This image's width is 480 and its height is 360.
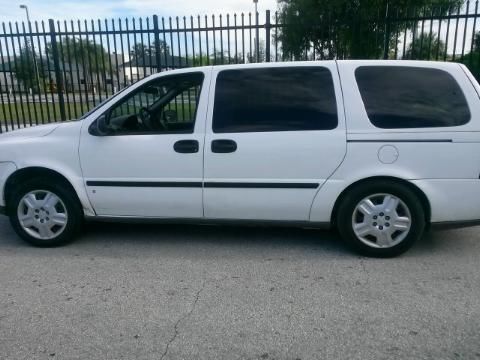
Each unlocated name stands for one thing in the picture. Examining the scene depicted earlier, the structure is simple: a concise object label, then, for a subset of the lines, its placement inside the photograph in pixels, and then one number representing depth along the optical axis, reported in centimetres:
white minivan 323
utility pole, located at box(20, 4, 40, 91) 791
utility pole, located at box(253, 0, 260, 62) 708
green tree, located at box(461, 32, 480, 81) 648
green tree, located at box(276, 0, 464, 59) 711
